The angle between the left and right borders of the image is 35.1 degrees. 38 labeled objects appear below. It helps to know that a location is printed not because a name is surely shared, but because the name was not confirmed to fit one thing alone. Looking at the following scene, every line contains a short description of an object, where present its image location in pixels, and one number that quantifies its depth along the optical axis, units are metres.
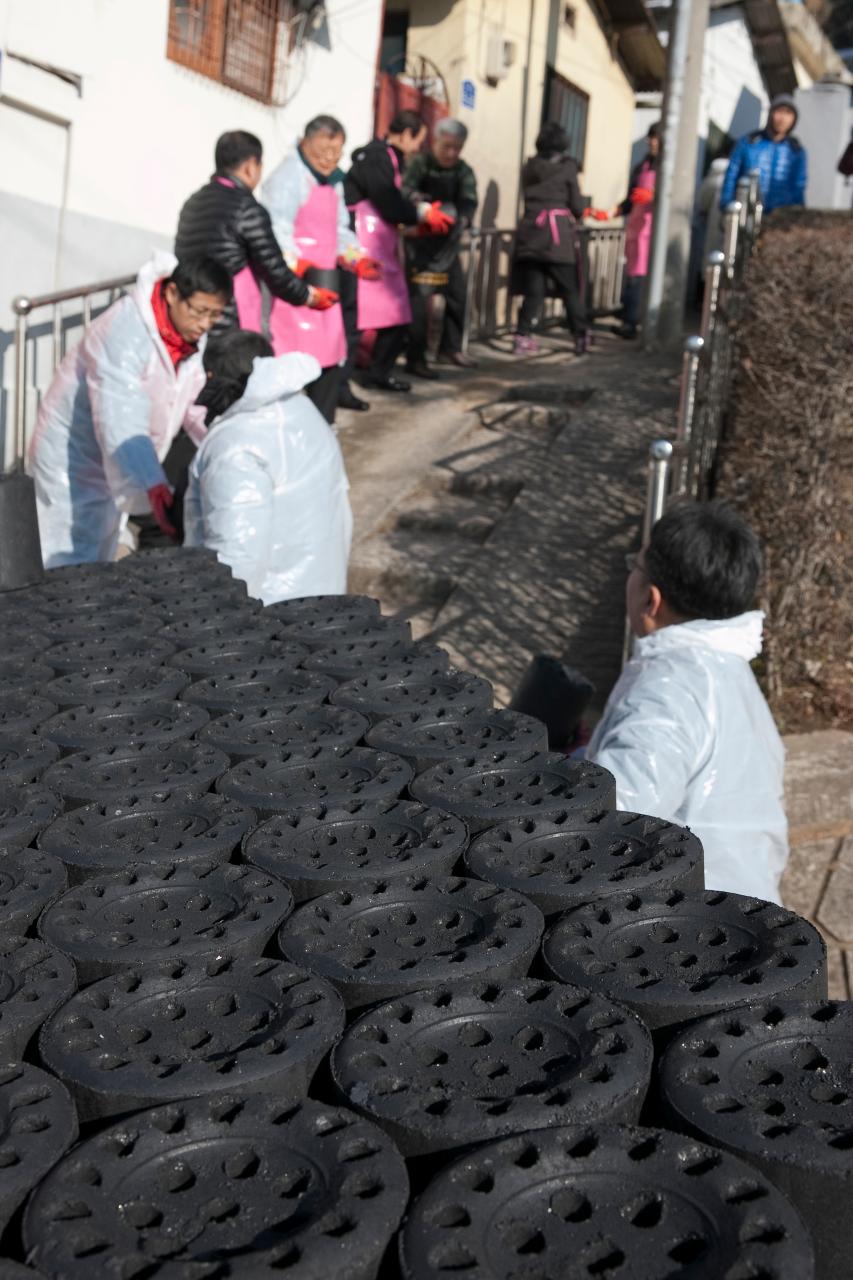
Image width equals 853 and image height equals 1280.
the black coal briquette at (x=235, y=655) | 2.43
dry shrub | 5.30
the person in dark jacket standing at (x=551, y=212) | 11.31
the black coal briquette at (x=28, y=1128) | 1.12
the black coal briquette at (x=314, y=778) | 1.87
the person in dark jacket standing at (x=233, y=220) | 6.36
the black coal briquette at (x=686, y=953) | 1.43
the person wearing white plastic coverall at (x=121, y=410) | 4.93
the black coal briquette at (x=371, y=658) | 2.45
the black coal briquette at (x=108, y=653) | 2.42
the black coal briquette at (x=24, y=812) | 1.72
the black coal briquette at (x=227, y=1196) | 1.04
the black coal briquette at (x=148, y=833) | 1.68
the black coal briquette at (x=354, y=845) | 1.65
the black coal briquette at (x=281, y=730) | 2.06
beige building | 12.86
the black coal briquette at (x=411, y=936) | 1.44
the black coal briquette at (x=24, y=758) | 1.91
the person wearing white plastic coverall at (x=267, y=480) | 4.04
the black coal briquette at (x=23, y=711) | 2.09
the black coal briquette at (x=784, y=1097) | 1.18
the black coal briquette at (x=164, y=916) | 1.47
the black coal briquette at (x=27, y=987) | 1.32
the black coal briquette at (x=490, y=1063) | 1.21
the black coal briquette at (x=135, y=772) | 1.87
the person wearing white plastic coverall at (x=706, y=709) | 2.64
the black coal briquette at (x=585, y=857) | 1.65
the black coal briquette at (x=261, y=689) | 2.25
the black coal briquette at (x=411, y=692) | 2.24
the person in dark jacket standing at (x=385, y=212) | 8.98
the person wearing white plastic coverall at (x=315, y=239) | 7.55
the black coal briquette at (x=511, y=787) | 1.85
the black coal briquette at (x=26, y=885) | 1.53
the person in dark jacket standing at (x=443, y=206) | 10.30
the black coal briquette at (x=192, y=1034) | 1.24
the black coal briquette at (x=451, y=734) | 2.06
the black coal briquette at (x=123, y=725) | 2.06
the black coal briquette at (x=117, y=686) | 2.24
